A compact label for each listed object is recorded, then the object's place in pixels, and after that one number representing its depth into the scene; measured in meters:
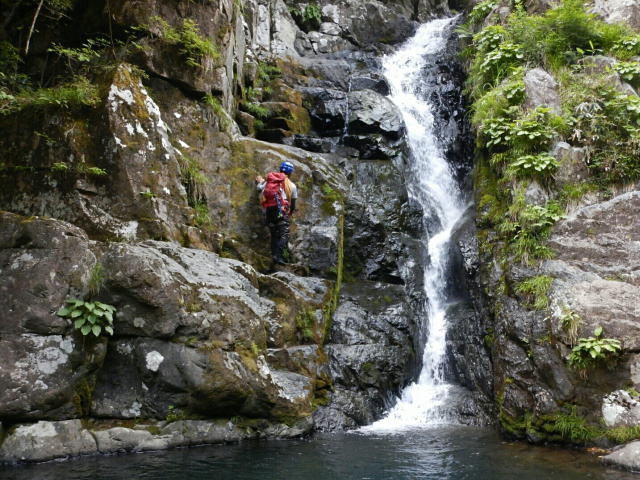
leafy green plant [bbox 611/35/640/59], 11.17
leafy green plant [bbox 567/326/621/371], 6.77
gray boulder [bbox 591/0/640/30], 12.33
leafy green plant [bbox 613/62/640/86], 10.49
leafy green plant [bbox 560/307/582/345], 7.16
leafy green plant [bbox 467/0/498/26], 14.97
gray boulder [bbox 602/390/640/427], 6.47
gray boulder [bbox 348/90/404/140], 13.96
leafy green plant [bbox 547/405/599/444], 6.79
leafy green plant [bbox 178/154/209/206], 9.16
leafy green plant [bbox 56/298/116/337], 6.15
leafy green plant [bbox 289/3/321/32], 20.52
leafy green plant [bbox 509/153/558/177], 9.27
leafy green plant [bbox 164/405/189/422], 6.52
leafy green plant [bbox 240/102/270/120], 13.67
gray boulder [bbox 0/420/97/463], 5.55
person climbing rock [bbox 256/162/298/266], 9.52
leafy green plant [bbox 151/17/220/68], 9.68
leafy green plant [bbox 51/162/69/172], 7.45
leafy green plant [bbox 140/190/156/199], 7.80
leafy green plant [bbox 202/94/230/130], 10.34
